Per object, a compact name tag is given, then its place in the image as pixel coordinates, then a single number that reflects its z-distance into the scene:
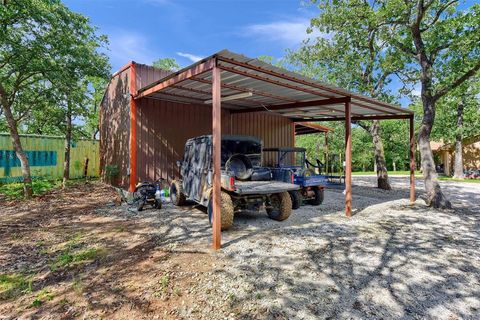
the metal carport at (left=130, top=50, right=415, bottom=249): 4.39
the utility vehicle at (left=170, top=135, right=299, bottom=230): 5.21
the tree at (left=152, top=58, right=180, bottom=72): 36.11
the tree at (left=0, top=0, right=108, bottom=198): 7.46
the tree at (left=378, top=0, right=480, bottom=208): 7.43
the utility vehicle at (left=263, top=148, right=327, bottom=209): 7.06
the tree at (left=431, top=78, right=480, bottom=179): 18.58
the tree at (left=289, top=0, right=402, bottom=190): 9.87
